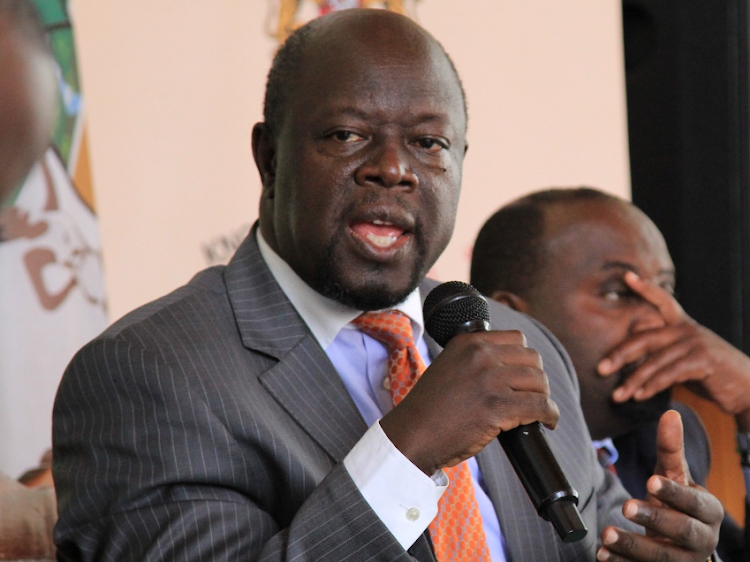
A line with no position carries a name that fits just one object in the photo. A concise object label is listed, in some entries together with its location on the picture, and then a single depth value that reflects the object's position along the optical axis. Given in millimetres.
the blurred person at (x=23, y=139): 4473
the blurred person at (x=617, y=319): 5199
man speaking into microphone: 2875
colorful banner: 4520
